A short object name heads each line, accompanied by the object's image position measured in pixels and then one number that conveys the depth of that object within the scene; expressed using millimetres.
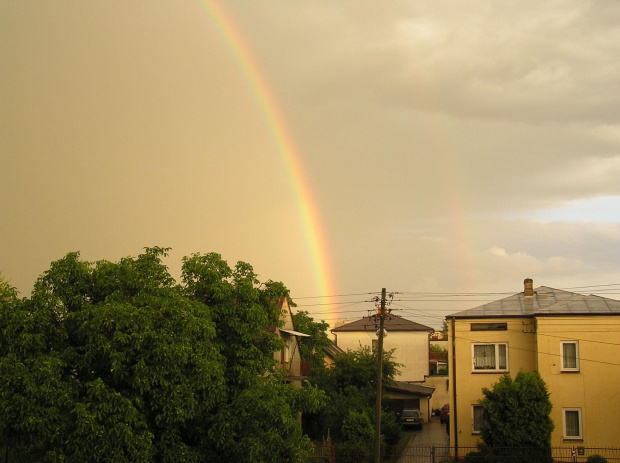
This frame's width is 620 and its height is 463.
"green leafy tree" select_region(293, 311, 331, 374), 56000
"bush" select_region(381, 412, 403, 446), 40094
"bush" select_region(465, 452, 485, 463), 33094
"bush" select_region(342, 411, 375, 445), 37125
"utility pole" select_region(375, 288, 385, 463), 31578
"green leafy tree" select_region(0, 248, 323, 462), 19828
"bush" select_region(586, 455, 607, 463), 32156
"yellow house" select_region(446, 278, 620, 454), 35906
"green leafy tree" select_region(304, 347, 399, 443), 41219
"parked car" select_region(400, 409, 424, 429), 53875
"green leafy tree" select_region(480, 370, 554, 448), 33281
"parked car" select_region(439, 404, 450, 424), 58031
